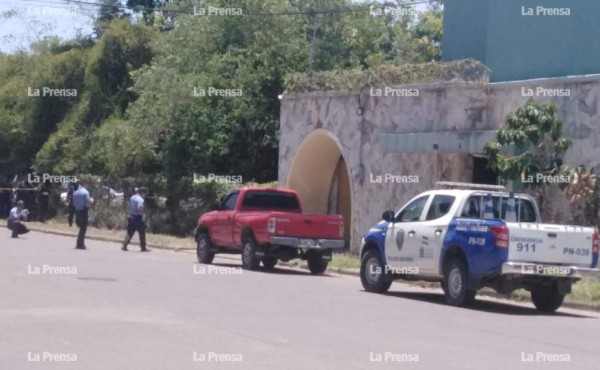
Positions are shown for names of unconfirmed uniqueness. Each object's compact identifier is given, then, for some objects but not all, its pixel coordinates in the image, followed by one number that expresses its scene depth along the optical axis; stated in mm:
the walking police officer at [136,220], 31109
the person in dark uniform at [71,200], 42847
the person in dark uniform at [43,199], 47781
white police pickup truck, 18250
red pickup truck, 24797
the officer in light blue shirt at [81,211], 29922
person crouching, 34125
